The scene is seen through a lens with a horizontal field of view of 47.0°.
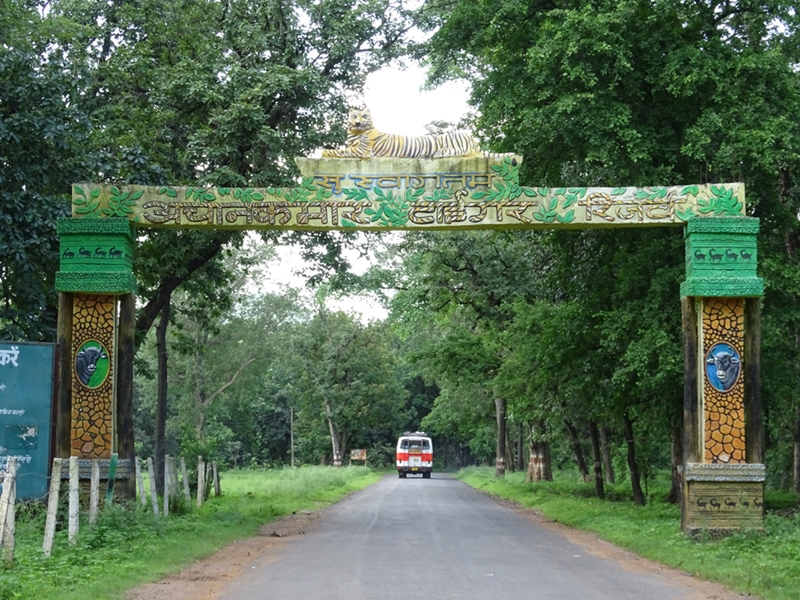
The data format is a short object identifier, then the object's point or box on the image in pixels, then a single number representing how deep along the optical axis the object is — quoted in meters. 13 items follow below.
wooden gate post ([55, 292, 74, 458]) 14.42
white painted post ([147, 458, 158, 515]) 15.51
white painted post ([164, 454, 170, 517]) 16.25
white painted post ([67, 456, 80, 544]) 11.70
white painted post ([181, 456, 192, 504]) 19.08
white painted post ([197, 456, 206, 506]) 20.37
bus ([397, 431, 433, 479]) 55.78
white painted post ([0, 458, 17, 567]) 9.50
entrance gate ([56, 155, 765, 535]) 14.21
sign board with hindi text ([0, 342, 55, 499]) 12.15
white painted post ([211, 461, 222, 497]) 24.67
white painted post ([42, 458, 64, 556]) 10.43
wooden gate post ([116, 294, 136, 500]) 14.96
